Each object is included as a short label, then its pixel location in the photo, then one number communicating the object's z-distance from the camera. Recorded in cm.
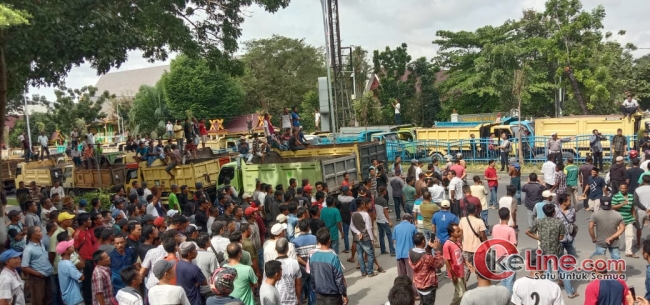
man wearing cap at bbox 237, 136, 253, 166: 1569
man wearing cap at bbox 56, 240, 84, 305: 682
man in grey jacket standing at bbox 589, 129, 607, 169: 1786
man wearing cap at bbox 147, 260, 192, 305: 522
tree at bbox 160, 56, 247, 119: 4650
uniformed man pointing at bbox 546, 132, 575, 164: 1705
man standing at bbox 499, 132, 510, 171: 2005
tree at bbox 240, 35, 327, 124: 5041
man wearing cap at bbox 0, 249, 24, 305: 638
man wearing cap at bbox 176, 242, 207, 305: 606
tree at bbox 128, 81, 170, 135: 4878
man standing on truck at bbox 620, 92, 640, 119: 1939
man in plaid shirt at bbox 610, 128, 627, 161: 1738
